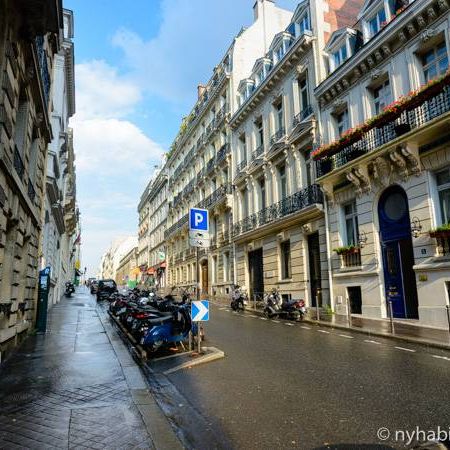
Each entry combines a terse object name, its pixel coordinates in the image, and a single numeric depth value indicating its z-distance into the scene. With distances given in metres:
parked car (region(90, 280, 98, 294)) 39.48
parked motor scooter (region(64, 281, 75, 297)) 33.70
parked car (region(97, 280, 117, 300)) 29.41
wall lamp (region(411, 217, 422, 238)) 12.40
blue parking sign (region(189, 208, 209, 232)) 8.77
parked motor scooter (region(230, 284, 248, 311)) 19.25
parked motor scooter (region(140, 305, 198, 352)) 8.45
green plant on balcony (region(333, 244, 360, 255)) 15.12
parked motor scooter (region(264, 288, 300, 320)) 14.59
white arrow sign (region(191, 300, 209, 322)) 8.15
